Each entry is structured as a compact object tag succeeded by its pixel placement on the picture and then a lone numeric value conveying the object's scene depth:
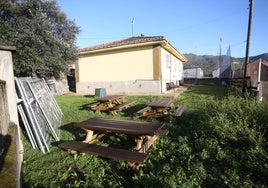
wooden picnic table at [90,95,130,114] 7.58
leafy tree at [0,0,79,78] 8.98
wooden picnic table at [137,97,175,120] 6.40
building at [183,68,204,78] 52.01
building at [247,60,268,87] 10.19
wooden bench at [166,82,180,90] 14.16
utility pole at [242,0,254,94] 10.75
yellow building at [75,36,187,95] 12.47
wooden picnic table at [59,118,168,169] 3.14
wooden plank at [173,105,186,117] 5.78
